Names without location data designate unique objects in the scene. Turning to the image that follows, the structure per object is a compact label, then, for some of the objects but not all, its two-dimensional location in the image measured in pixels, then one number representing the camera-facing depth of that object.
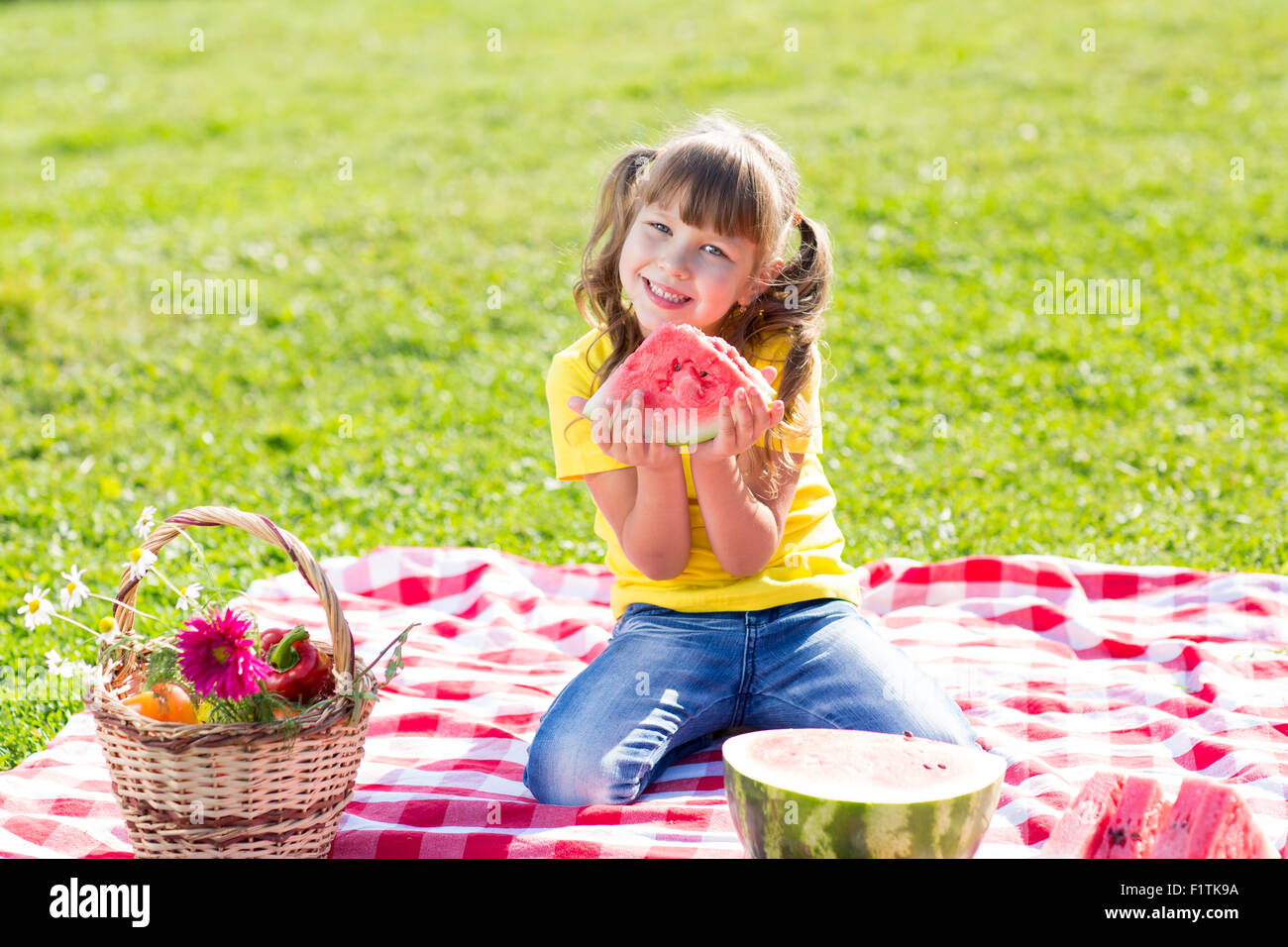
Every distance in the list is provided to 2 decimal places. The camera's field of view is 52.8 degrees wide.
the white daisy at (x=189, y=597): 3.07
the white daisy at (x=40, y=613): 3.04
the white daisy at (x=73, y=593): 3.03
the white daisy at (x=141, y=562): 3.13
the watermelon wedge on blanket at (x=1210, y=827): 2.53
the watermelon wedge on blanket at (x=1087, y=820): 2.71
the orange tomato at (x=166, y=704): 3.02
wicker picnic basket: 2.87
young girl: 3.51
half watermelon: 2.63
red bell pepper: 3.10
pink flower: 2.91
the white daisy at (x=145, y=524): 3.28
